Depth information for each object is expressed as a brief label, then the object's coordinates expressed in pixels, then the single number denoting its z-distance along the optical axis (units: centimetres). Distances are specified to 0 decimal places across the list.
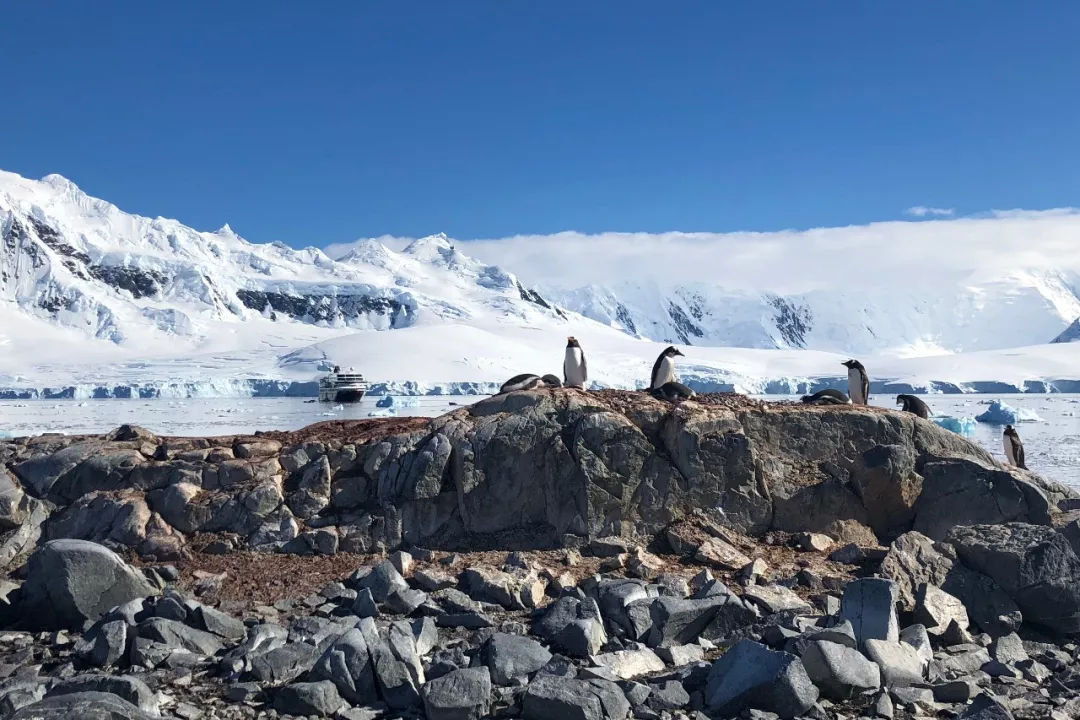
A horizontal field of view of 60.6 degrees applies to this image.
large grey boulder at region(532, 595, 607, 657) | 677
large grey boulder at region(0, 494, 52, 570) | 938
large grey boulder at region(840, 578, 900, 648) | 672
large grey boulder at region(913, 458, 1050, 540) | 941
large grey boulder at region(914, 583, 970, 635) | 718
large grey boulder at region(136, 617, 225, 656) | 677
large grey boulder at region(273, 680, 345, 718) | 576
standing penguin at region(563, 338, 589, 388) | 1529
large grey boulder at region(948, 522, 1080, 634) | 748
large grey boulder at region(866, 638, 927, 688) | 625
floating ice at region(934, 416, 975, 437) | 3366
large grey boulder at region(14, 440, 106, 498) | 1014
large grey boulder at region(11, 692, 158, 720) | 514
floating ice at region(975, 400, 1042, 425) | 3994
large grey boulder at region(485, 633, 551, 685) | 630
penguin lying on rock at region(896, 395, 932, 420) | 1315
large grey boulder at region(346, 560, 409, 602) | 796
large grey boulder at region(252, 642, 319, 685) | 629
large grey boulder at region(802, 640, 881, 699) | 600
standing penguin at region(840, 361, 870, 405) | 1516
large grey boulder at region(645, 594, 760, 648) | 707
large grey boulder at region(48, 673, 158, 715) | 563
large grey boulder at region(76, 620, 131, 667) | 655
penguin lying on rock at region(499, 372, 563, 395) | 1193
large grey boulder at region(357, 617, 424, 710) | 594
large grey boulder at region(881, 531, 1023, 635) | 743
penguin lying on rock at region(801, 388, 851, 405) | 1126
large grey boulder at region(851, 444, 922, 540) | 973
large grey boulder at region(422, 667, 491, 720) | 570
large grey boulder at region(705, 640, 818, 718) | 576
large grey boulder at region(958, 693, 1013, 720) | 546
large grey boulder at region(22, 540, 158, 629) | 747
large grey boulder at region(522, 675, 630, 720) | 555
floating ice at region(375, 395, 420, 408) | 4776
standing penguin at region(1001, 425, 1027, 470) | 1583
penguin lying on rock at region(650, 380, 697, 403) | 1113
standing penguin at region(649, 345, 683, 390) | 1539
